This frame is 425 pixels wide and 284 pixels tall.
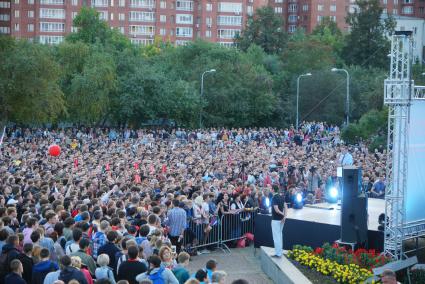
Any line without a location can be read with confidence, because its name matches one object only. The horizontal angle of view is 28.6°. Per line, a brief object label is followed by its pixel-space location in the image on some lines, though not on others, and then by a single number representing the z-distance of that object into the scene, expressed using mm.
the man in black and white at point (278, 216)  17875
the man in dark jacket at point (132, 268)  11875
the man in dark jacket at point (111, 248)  13023
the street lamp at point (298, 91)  63094
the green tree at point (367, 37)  90562
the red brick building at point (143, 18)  124062
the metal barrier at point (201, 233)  19359
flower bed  16234
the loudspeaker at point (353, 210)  18406
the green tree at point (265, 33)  106562
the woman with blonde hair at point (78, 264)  11391
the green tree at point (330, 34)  103575
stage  19500
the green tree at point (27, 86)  48625
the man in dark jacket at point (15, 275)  11047
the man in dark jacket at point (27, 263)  12078
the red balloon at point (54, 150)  29108
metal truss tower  17672
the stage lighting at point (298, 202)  22594
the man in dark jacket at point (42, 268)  11711
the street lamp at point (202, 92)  62191
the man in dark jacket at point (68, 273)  11016
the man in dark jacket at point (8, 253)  12112
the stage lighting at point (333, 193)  24492
